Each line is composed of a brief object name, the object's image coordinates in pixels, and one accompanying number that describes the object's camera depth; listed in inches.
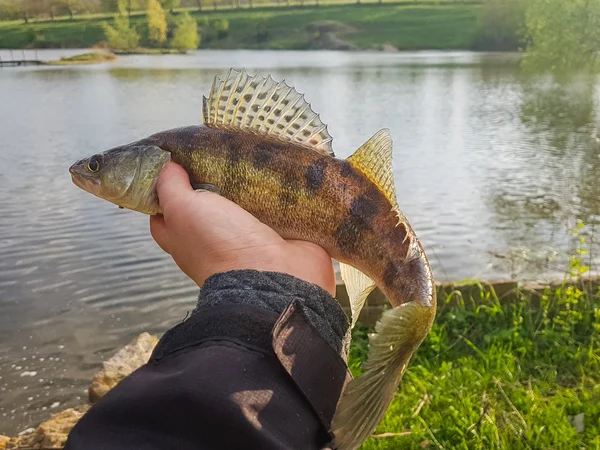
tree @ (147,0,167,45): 2313.2
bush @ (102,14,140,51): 2504.9
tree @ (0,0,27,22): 1936.5
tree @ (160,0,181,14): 2226.4
